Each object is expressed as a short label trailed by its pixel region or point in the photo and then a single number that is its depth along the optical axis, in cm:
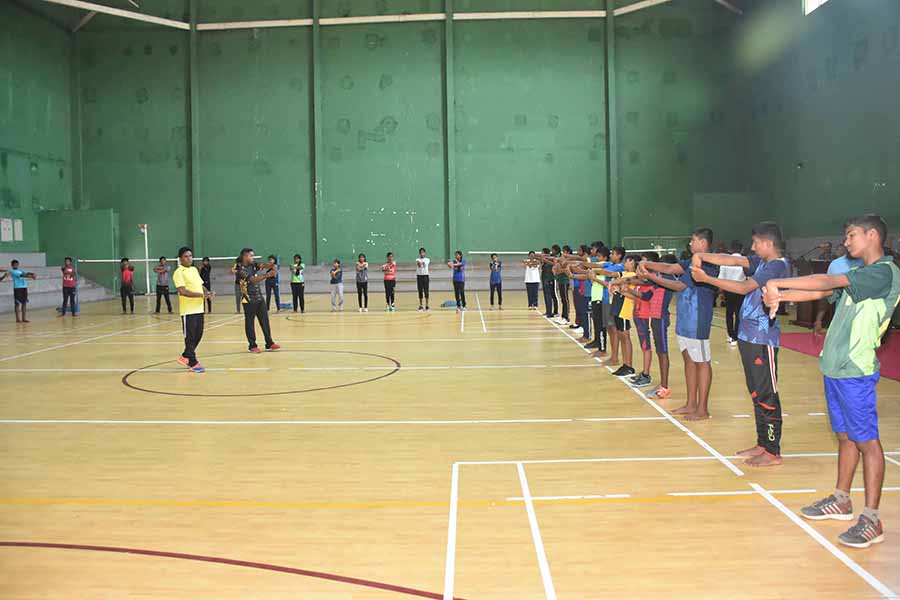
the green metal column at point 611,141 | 3206
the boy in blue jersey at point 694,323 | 763
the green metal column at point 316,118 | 3228
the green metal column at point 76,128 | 3288
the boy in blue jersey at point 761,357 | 610
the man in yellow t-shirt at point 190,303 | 1151
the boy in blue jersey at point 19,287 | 2022
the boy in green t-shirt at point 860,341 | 446
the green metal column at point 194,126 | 3247
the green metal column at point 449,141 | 3219
